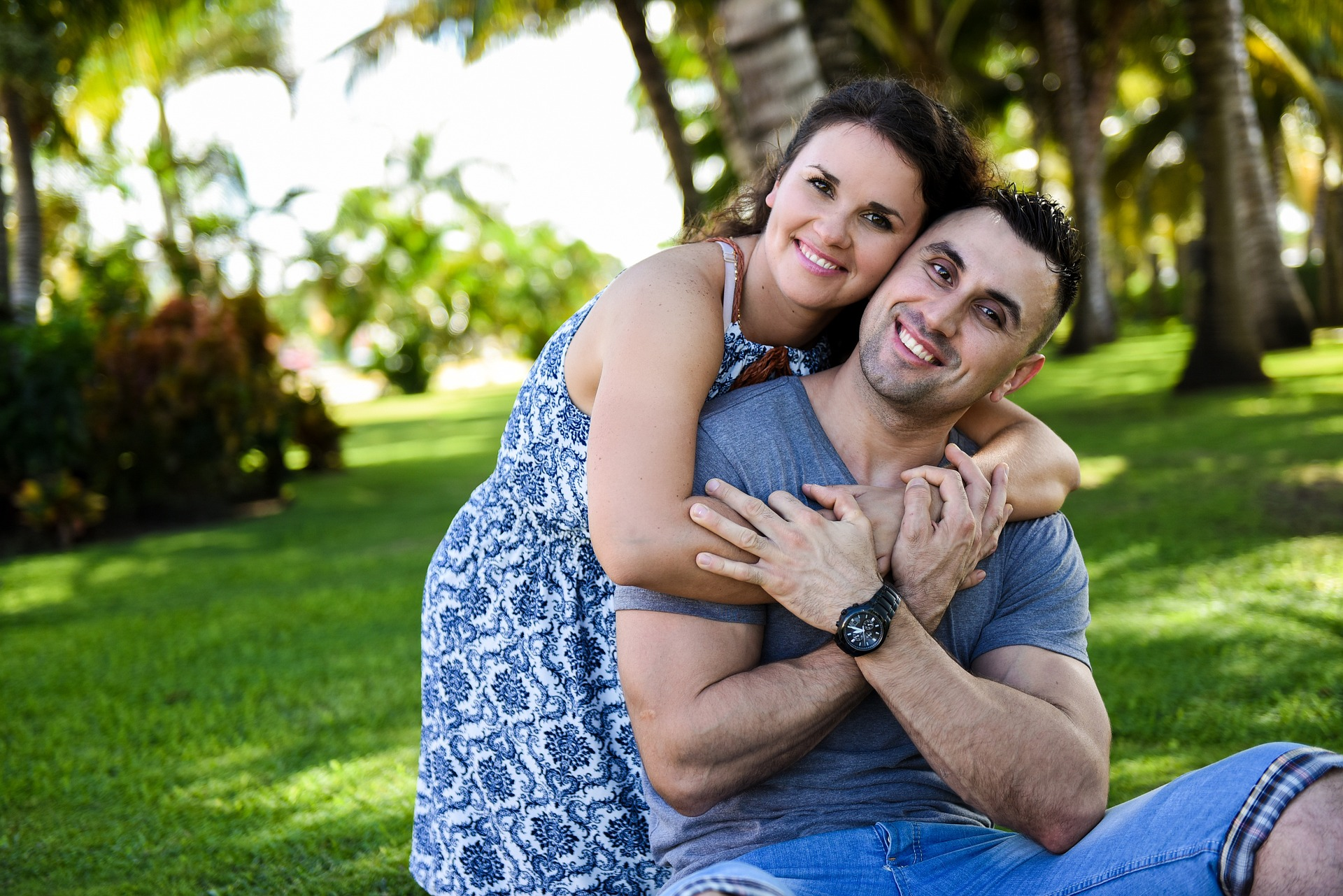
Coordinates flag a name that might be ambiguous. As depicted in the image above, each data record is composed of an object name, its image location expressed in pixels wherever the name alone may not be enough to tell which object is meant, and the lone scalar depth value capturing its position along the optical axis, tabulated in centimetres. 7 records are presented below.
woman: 244
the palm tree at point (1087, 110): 1977
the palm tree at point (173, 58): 1389
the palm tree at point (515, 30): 1257
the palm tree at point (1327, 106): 1883
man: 191
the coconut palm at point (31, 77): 1152
